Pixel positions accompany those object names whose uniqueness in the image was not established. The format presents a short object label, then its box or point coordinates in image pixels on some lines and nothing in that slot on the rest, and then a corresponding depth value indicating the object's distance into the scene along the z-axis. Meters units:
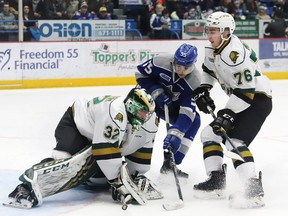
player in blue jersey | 6.93
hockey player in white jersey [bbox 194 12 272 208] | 6.30
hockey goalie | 6.04
